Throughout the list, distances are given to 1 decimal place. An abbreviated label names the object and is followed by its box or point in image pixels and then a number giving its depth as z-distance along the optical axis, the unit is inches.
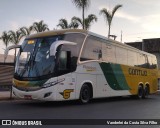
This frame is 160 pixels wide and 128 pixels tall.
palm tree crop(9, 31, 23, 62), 1094.7
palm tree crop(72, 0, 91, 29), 694.5
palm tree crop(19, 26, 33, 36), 1049.1
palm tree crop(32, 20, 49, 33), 1014.1
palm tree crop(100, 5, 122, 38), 769.7
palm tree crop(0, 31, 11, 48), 1133.4
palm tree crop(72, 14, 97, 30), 774.9
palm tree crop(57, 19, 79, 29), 817.1
